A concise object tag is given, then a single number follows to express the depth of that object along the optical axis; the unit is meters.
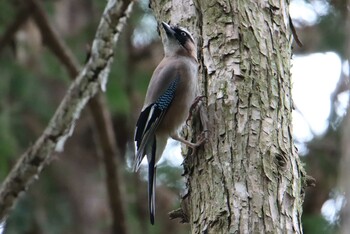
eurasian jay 10.33
